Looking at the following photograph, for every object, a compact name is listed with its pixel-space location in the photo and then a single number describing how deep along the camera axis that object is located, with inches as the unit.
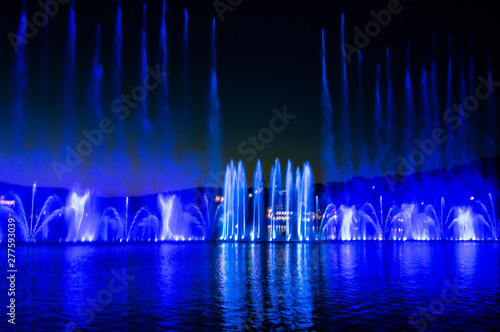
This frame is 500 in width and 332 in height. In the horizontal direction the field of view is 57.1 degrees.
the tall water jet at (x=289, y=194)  2148.1
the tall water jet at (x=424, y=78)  2172.7
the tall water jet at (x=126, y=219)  2340.3
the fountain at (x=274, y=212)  2031.3
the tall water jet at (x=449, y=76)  2156.7
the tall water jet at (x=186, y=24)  1803.6
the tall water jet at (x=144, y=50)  1777.8
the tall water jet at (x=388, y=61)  2085.9
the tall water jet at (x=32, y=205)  1991.9
